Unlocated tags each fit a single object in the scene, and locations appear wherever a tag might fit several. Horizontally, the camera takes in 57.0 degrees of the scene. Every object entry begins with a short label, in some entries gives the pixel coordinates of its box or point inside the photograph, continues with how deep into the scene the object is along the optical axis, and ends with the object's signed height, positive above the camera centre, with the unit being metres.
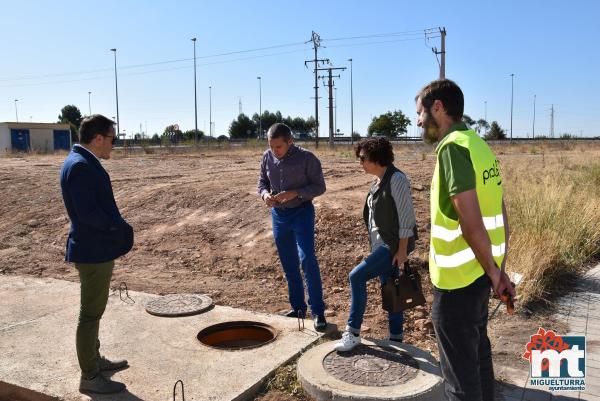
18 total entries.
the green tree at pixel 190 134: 70.74 +1.94
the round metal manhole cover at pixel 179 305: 5.09 -1.50
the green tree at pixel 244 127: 82.56 +3.15
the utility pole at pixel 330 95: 45.50 +4.59
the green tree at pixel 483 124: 65.97 +2.74
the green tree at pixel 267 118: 81.06 +4.41
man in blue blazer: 3.51 -0.54
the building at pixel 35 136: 36.75 +0.91
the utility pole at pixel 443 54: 24.83 +4.39
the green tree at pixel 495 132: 64.00 +1.70
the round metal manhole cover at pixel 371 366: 3.61 -1.51
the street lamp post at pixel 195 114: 50.97 +3.18
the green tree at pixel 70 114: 82.89 +5.46
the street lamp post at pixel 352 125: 66.12 +2.63
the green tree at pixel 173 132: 55.09 +1.78
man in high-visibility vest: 2.50 -0.42
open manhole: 4.76 -1.61
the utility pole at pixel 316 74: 49.19 +6.57
